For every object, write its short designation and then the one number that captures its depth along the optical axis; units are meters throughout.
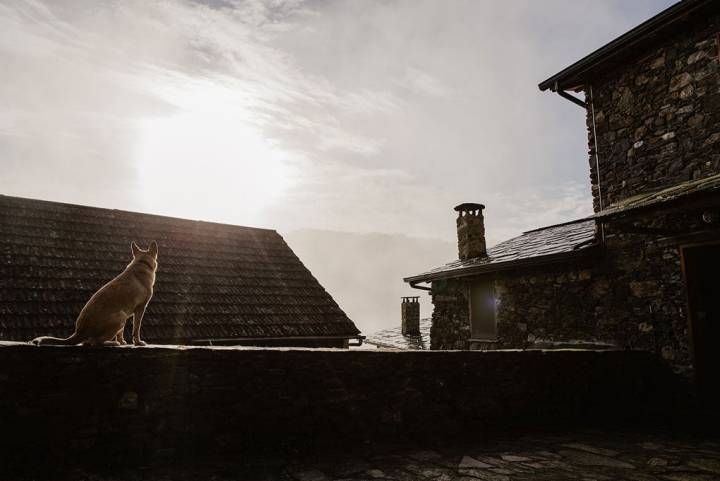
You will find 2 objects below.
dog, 3.27
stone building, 6.54
